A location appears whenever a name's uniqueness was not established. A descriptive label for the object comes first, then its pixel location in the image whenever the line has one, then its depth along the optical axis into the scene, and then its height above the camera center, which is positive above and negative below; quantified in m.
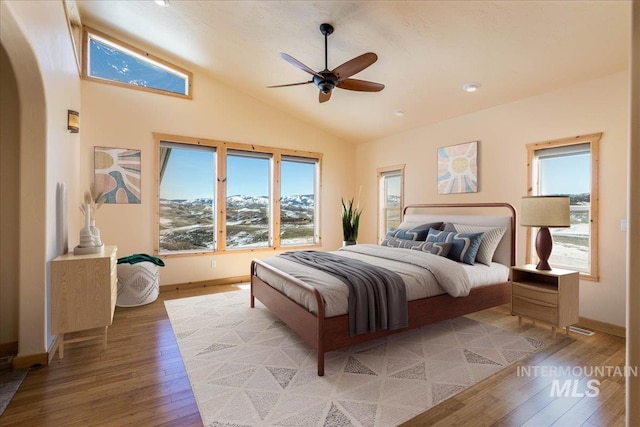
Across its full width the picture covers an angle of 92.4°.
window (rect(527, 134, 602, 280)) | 3.31 +0.28
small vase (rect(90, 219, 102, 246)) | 3.03 -0.24
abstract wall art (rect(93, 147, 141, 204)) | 4.44 +0.56
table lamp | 3.07 -0.04
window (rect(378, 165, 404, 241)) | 5.75 +0.28
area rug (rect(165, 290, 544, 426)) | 1.97 -1.27
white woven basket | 3.98 -0.95
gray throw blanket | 2.50 -0.73
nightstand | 3.02 -0.87
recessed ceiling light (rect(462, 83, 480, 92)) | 3.79 +1.57
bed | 2.43 -0.78
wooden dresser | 2.57 -0.71
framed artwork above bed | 4.41 +0.66
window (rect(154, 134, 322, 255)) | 4.97 +0.28
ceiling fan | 2.74 +1.33
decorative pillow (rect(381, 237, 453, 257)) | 3.66 -0.43
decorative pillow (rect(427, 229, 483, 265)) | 3.60 -0.40
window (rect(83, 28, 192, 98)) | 4.45 +2.21
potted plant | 5.96 -0.29
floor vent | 3.19 -1.25
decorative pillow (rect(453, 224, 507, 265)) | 3.72 -0.38
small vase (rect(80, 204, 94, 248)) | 2.95 -0.25
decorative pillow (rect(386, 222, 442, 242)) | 4.25 -0.29
